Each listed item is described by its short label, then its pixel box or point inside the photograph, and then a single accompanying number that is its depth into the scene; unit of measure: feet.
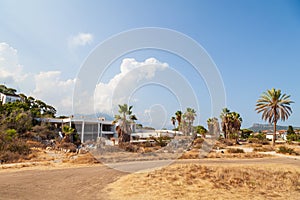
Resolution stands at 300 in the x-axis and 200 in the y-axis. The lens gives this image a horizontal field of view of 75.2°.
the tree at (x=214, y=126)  168.25
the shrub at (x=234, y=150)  91.04
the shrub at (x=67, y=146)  87.71
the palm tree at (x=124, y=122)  97.30
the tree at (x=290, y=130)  199.76
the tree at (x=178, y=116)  161.48
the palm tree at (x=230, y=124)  155.33
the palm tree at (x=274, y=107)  119.65
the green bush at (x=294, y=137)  165.58
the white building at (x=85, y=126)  123.56
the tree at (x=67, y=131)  96.48
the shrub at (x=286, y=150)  89.82
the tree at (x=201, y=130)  163.26
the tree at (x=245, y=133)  210.86
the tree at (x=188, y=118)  160.47
